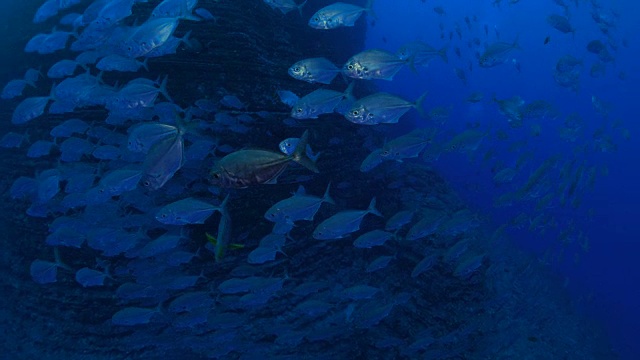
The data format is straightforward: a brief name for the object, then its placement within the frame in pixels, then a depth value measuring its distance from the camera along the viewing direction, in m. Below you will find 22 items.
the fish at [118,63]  5.59
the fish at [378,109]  4.48
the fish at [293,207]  4.20
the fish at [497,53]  6.71
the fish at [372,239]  5.27
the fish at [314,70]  4.87
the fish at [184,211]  3.97
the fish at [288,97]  6.47
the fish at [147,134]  3.94
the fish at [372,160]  5.55
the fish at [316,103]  4.67
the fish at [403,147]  5.18
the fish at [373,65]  4.57
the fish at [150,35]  4.24
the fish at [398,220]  5.57
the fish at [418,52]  6.49
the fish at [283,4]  5.67
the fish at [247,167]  2.68
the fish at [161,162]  3.05
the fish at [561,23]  8.75
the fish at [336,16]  5.00
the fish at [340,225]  4.55
